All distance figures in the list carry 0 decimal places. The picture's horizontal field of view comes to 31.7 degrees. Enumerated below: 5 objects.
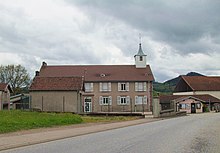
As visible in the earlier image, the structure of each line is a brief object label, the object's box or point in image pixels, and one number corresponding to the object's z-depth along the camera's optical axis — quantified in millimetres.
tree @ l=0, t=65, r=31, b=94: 81562
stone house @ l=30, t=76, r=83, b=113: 53344
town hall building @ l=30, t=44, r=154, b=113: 73000
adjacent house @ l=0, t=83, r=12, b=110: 61812
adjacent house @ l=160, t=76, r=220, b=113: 80938
